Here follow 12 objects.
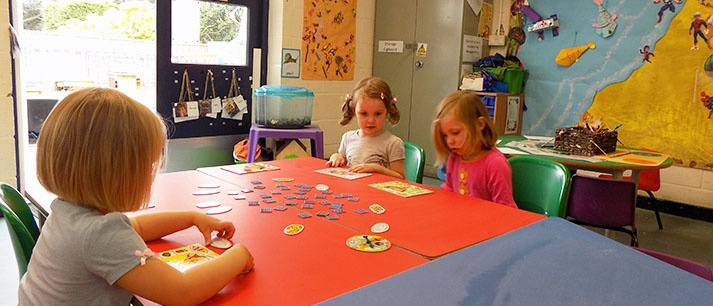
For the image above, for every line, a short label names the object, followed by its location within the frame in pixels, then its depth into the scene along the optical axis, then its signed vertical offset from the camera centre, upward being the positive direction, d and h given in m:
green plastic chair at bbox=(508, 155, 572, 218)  1.97 -0.40
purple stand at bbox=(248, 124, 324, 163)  3.94 -0.49
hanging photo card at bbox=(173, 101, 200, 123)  4.14 -0.37
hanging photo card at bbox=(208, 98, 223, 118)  4.34 -0.34
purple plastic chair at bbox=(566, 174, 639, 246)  2.49 -0.55
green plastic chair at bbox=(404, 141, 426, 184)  2.52 -0.42
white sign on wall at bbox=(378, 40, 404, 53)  5.15 +0.28
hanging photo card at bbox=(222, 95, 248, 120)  4.44 -0.34
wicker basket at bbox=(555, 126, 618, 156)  3.00 -0.32
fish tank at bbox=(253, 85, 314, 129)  4.23 -0.29
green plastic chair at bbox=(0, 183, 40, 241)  1.32 -0.37
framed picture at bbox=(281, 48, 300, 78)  4.53 +0.06
